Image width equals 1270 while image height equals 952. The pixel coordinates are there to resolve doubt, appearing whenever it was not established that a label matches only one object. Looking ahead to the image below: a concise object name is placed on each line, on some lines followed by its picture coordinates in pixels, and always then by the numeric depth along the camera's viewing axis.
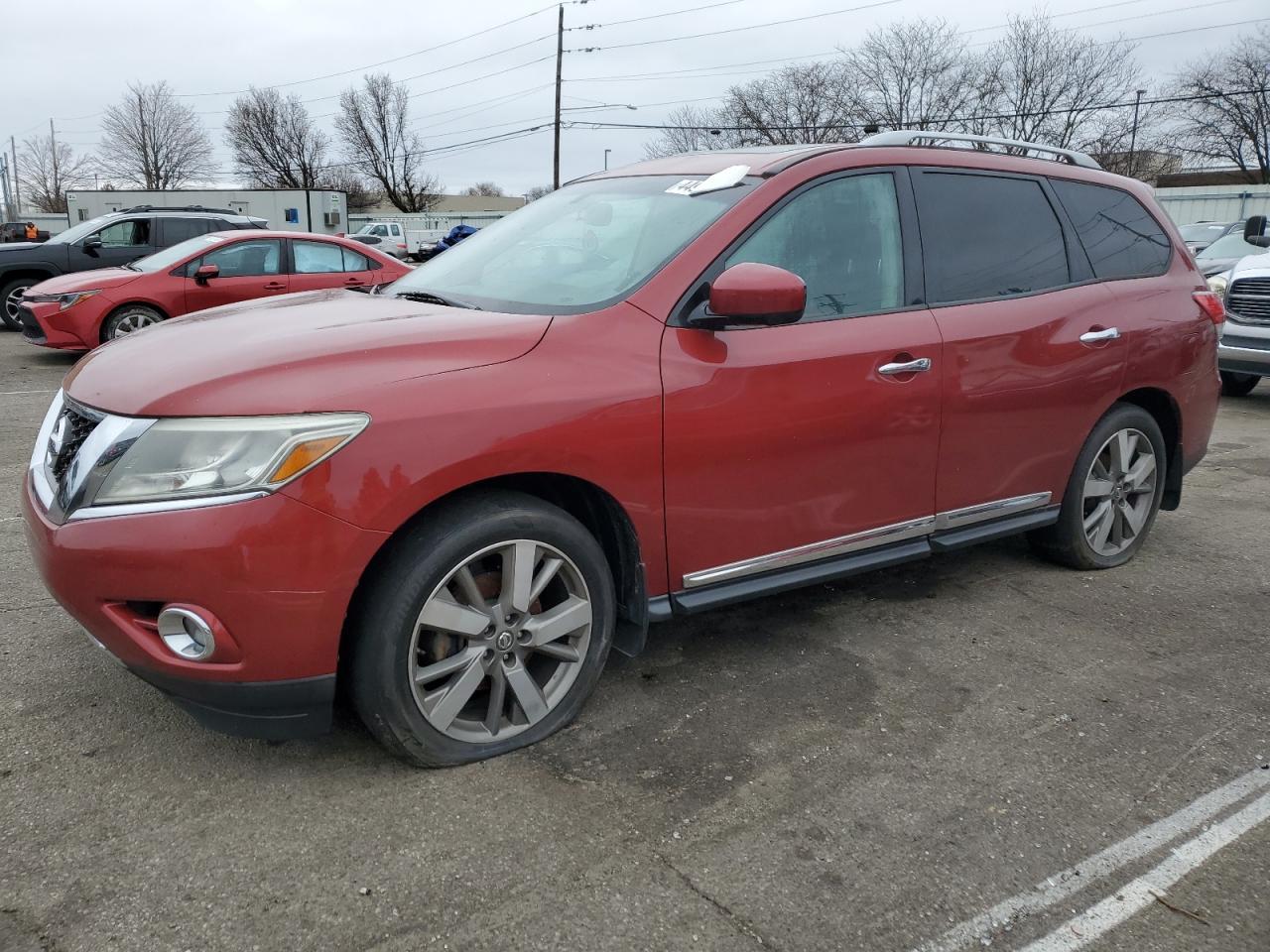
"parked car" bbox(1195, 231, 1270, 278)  11.51
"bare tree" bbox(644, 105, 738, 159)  57.84
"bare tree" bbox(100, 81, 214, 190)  72.94
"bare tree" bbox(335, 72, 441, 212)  74.38
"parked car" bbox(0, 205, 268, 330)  12.45
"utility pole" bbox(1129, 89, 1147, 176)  43.62
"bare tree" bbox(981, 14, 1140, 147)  46.44
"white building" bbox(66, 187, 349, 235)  44.62
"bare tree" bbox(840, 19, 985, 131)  49.12
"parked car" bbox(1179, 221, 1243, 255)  15.41
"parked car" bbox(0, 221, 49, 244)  30.12
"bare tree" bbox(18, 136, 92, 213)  77.23
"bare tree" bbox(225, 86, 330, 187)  73.00
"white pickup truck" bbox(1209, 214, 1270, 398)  9.02
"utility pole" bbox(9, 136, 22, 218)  70.26
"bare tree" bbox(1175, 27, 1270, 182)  44.00
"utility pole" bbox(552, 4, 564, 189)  44.19
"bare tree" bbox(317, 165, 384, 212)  73.75
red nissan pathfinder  2.31
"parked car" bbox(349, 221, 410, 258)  39.51
